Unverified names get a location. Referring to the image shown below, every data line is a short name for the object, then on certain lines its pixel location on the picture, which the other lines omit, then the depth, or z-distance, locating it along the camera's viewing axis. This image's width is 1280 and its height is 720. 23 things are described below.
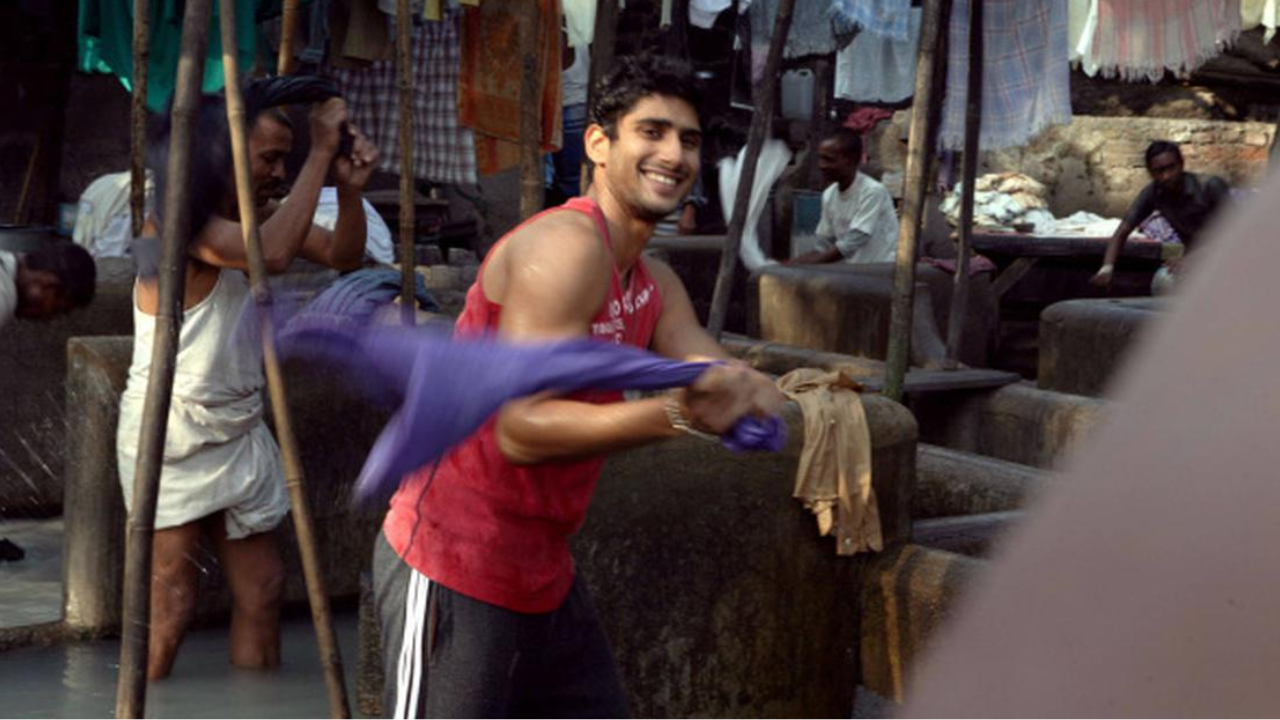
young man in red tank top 3.19
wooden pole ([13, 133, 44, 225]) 11.31
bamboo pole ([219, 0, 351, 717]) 4.32
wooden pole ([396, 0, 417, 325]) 5.52
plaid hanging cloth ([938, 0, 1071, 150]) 9.65
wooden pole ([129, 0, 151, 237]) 6.75
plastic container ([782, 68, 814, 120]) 15.24
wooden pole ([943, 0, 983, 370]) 9.20
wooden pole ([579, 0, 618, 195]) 8.70
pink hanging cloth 10.13
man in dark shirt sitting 11.52
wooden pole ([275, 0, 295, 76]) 5.97
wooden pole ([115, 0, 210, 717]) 4.00
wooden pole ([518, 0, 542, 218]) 5.73
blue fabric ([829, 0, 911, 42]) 10.79
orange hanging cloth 9.10
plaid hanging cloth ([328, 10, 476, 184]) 9.68
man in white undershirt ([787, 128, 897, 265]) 10.88
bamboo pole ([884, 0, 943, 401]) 6.59
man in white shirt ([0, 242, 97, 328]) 5.52
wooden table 13.05
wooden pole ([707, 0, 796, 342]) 7.47
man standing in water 5.06
